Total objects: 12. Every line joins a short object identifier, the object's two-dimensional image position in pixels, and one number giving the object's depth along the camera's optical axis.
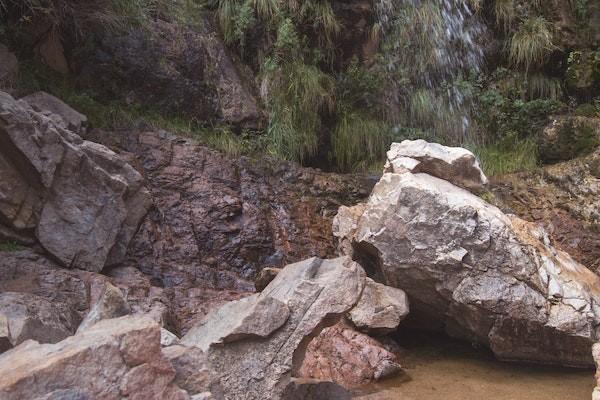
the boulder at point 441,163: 5.35
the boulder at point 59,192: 4.70
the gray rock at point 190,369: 2.41
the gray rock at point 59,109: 6.01
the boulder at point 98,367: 2.06
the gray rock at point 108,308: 3.04
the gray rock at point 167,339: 2.67
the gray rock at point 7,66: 6.19
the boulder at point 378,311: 4.78
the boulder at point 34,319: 3.13
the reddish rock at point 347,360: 4.36
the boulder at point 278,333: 3.43
